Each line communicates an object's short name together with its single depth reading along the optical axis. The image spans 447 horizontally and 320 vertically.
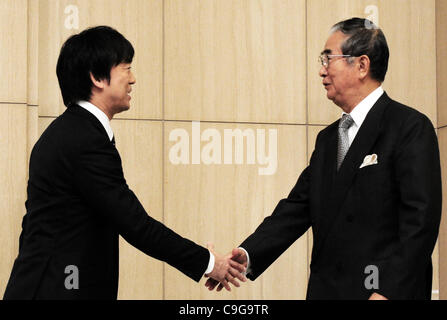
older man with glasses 2.60
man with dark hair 2.62
